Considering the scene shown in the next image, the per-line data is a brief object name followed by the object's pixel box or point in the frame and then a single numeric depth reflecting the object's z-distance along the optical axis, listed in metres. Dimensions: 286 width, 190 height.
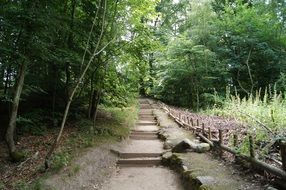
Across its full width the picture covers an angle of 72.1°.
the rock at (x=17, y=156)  4.58
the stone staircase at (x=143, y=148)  5.84
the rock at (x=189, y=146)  5.42
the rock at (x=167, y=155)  5.74
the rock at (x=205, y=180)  3.62
